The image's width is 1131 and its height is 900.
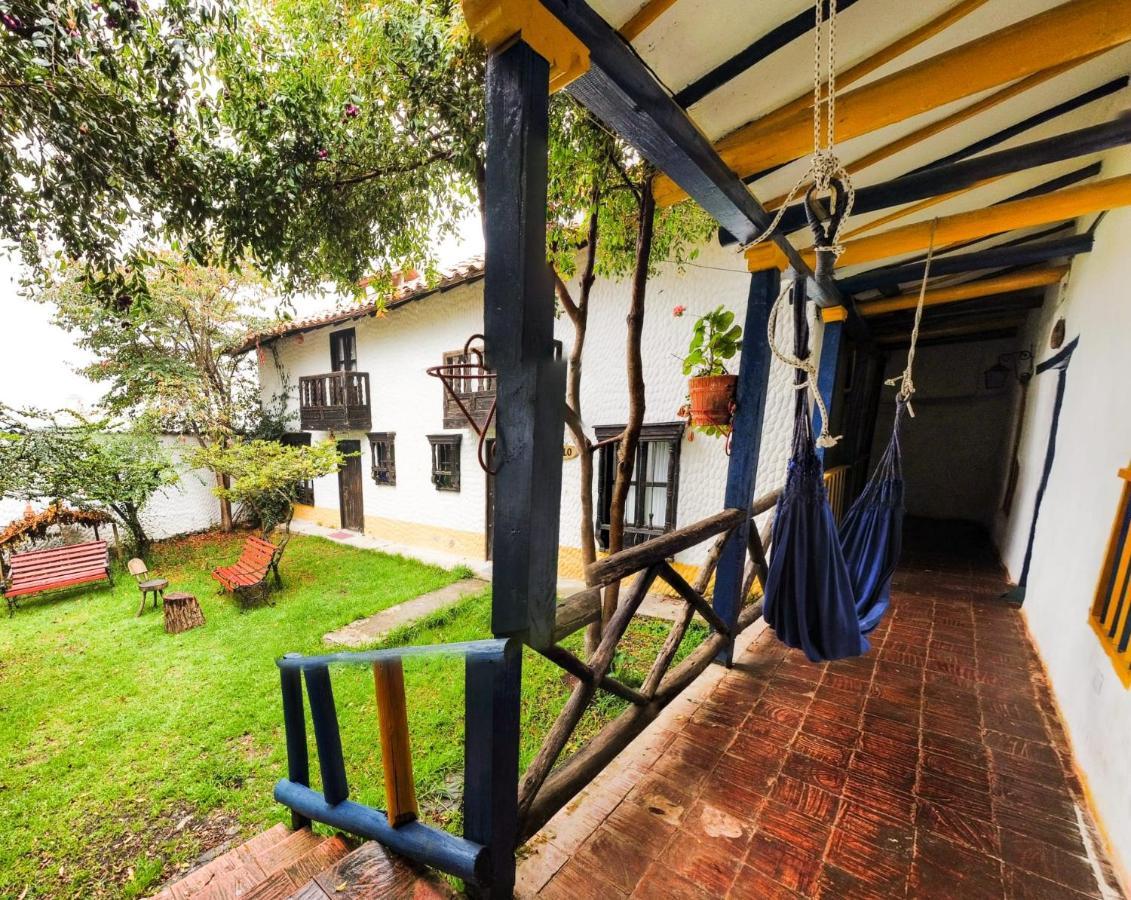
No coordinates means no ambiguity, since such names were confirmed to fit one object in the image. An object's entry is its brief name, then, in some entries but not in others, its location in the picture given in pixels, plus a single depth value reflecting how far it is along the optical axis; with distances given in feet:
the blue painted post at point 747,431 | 7.32
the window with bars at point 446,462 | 23.94
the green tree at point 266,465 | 21.86
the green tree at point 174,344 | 24.44
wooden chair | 17.48
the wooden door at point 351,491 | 29.07
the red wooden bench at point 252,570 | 18.08
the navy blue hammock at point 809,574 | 5.69
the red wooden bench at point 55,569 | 18.48
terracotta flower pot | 8.56
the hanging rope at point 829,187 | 3.59
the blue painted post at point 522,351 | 2.86
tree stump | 15.79
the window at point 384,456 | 26.99
